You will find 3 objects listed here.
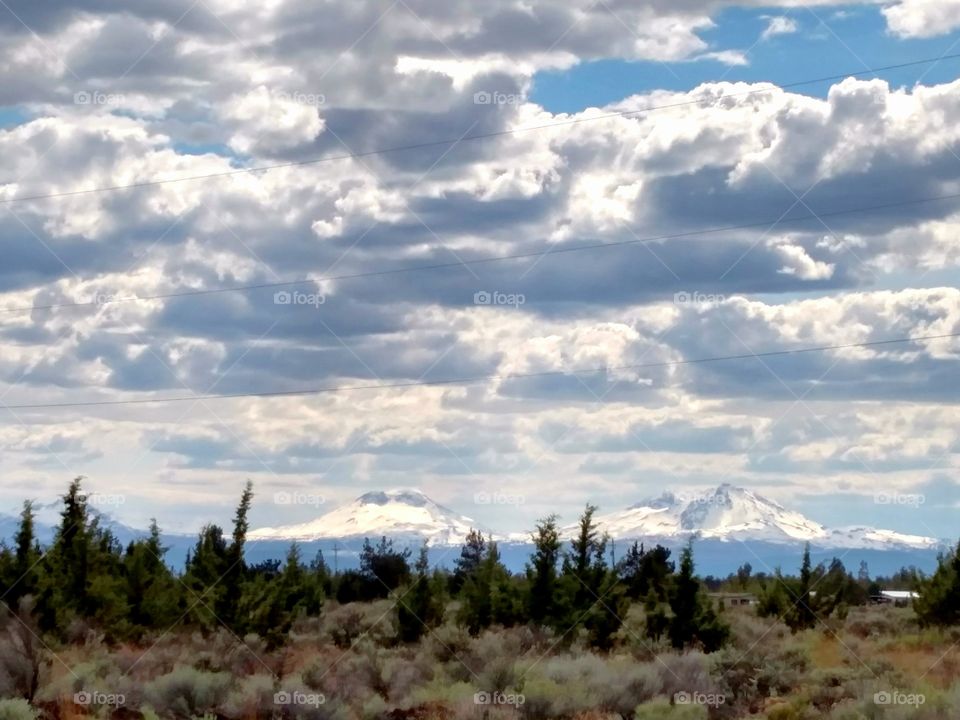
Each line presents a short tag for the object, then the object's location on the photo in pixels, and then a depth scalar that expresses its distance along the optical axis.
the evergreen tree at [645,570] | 47.69
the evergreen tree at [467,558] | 58.78
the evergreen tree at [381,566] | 72.00
